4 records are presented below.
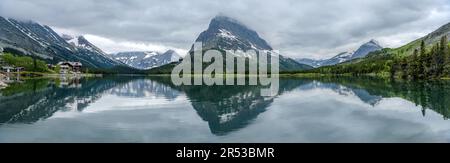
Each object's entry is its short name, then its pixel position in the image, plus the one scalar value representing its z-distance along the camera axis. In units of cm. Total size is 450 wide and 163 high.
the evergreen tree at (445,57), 14750
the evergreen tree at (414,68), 15625
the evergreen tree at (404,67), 16784
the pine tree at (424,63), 15250
